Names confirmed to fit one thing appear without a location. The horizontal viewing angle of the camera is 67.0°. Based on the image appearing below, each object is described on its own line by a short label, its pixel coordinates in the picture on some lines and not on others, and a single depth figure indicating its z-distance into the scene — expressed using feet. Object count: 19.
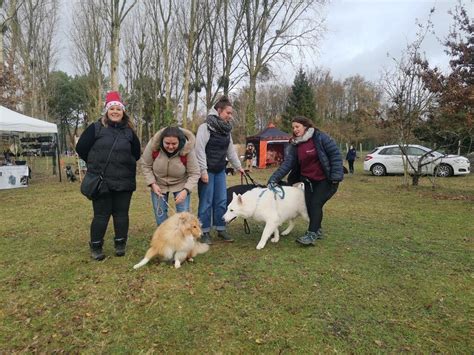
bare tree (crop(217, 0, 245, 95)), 77.92
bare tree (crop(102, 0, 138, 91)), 52.95
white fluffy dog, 16.30
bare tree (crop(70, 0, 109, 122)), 86.27
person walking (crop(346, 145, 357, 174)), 62.59
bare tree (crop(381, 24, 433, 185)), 40.01
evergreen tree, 120.67
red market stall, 74.75
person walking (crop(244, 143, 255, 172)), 68.13
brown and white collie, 13.39
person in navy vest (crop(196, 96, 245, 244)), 16.02
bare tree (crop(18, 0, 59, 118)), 90.10
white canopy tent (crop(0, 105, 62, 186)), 38.73
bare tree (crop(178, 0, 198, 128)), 67.67
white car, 53.78
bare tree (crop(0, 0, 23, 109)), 47.97
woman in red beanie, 13.26
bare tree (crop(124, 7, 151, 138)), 106.73
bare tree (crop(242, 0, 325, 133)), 78.07
